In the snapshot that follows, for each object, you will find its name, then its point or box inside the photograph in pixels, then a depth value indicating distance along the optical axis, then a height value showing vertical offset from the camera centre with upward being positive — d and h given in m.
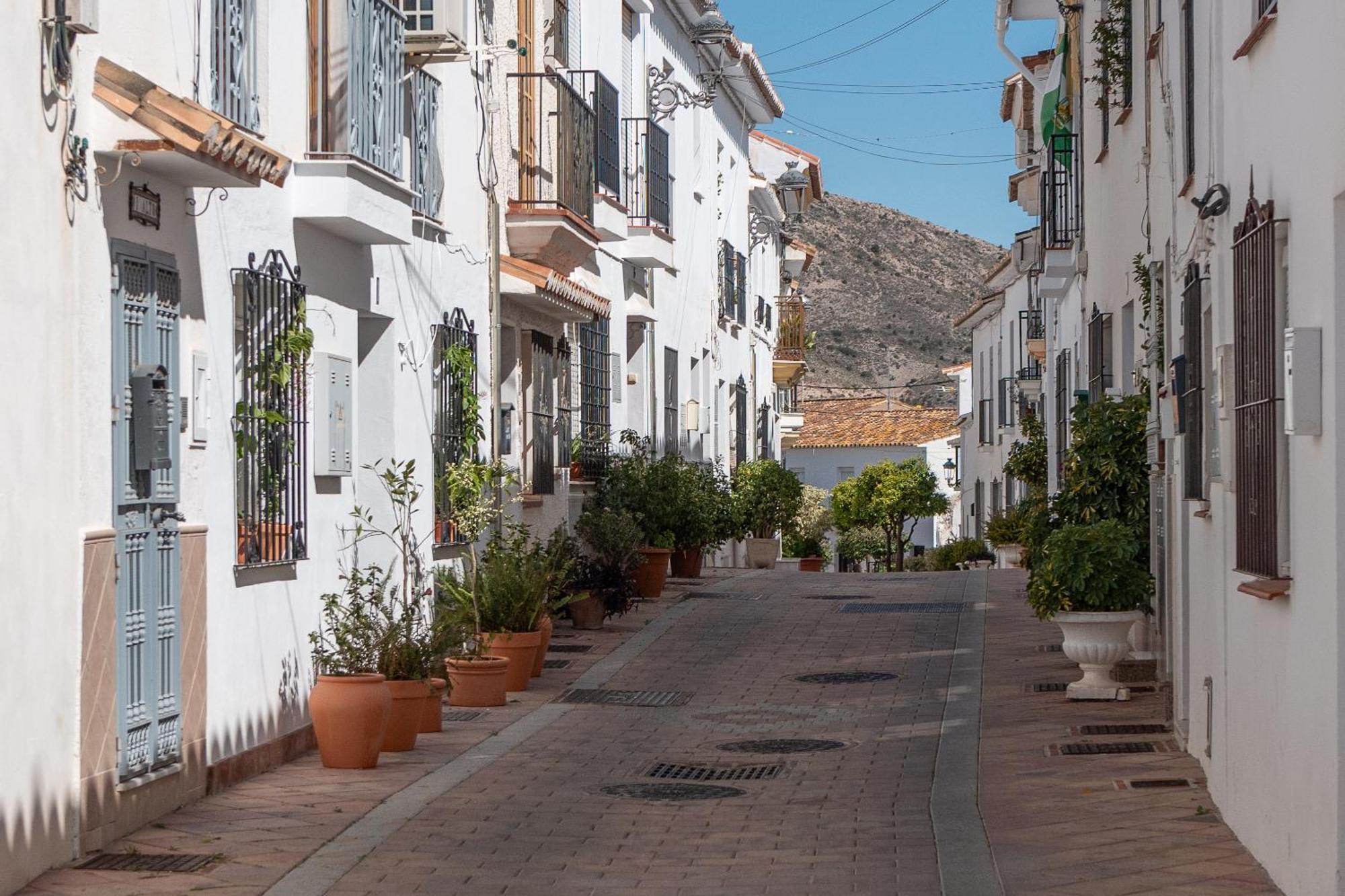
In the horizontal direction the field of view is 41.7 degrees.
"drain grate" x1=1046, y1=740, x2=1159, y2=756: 10.84 -1.73
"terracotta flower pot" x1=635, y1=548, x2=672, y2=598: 21.25 -1.22
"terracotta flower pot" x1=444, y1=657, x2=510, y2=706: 13.23 -1.55
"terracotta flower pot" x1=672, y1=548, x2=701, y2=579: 24.92 -1.29
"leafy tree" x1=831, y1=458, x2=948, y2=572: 47.47 -0.77
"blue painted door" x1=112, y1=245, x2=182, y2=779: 8.34 -0.34
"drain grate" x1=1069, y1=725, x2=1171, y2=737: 11.59 -1.72
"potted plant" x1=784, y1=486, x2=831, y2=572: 39.28 -1.38
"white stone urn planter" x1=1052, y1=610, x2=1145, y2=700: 12.68 -1.28
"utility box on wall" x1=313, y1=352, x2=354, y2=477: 11.47 +0.39
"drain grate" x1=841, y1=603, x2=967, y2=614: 20.70 -1.64
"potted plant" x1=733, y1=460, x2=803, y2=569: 28.64 -0.42
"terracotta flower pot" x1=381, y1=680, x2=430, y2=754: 11.13 -1.52
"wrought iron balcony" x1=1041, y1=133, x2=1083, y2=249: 20.05 +3.16
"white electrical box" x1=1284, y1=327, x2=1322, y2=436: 6.15 +0.31
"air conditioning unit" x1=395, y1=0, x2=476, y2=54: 12.95 +3.28
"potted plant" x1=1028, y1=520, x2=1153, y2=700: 12.56 -0.88
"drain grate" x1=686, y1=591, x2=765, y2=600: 22.16 -1.56
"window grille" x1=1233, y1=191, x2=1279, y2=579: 7.02 +0.32
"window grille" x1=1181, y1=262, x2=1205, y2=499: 9.56 +0.43
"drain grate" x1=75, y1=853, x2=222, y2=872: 7.77 -1.72
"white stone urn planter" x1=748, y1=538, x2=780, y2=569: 31.91 -1.47
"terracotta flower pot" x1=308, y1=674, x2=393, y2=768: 10.41 -1.43
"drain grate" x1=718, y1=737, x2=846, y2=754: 11.62 -1.83
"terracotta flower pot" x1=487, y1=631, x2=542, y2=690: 14.05 -1.42
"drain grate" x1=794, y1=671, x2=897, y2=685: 14.91 -1.77
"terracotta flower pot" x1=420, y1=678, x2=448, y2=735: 11.76 -1.62
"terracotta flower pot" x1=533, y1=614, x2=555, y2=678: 14.59 -1.42
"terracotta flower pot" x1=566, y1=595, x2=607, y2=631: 18.19 -1.45
